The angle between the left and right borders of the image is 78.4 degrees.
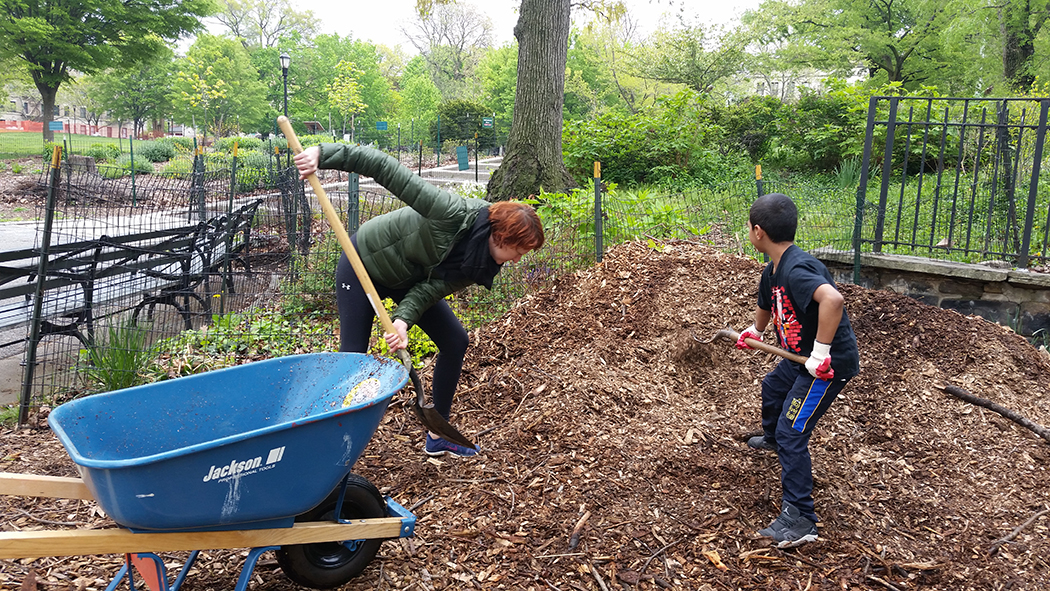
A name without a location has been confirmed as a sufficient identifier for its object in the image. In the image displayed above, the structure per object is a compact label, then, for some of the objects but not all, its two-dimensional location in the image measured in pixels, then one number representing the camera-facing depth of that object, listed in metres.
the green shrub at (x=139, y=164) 20.04
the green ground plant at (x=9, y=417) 4.01
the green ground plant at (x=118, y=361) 4.13
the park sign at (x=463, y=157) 23.28
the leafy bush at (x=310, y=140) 29.07
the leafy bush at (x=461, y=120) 29.03
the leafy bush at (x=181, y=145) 26.12
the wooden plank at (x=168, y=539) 1.83
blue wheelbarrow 1.91
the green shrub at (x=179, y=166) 19.42
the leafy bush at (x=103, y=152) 23.05
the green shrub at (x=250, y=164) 8.90
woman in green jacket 2.76
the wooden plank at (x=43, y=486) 1.98
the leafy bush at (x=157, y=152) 25.83
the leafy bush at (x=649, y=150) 11.91
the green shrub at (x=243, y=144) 27.16
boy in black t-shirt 2.68
